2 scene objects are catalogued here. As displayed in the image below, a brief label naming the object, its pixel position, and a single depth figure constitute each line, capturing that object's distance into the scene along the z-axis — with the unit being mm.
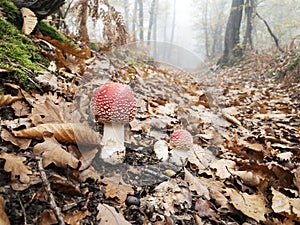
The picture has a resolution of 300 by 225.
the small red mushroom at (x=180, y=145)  359
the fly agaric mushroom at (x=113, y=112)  284
